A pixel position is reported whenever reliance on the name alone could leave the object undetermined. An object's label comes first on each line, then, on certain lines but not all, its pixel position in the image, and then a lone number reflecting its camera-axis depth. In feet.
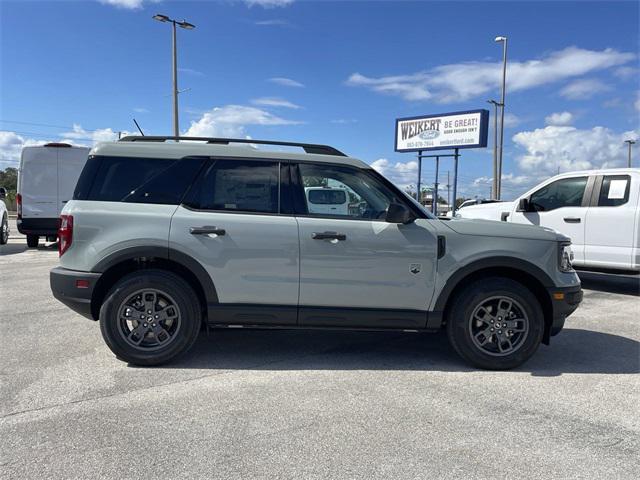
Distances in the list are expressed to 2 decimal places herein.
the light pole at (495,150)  86.79
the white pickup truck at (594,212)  25.93
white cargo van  42.68
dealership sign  69.46
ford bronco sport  14.17
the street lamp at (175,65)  65.72
